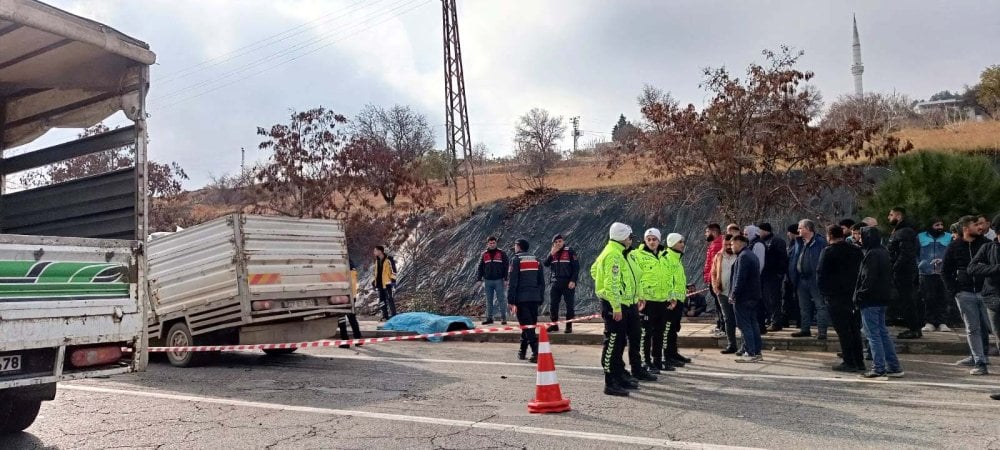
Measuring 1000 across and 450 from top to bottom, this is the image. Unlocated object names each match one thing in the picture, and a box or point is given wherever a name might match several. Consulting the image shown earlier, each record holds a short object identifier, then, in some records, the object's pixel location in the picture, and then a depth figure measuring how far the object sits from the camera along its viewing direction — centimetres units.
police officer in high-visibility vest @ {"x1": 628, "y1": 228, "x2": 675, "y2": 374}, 928
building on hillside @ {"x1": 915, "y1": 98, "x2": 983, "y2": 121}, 3962
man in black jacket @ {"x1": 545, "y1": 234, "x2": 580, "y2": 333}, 1347
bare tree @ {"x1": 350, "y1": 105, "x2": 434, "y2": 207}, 2394
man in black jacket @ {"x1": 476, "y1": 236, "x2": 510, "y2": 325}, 1528
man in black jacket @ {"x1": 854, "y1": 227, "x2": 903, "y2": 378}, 846
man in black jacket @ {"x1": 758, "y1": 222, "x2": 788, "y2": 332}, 1204
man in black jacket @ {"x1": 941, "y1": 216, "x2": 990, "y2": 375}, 844
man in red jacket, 1216
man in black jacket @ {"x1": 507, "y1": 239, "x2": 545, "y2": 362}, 1083
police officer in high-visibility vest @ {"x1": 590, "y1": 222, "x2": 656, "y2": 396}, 789
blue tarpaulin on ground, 1444
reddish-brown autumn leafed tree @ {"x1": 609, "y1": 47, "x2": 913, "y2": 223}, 1490
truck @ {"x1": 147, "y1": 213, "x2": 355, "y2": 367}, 1055
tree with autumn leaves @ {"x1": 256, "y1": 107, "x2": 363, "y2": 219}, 2338
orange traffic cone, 702
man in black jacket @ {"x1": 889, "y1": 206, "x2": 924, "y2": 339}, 1027
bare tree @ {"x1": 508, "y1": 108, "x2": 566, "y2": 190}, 3734
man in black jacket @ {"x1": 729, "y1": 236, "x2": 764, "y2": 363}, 1017
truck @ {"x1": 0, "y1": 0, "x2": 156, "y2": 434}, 545
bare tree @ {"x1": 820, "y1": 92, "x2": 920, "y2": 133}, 3403
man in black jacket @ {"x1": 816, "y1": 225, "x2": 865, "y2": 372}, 898
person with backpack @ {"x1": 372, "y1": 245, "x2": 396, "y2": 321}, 1748
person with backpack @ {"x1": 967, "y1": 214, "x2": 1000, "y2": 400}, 791
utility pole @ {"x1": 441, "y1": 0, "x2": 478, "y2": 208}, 2561
